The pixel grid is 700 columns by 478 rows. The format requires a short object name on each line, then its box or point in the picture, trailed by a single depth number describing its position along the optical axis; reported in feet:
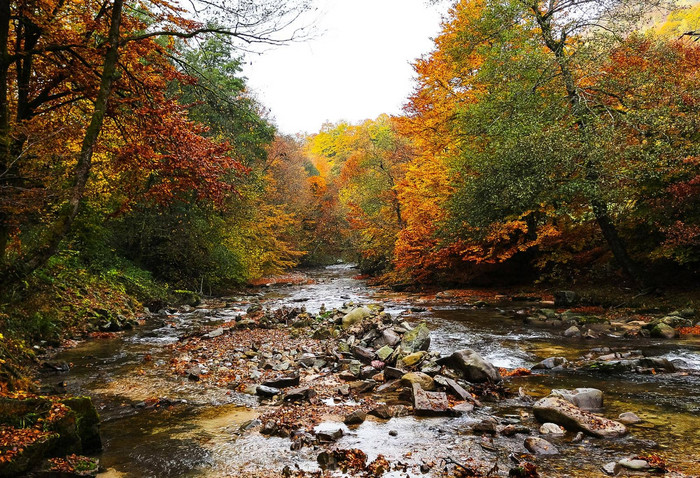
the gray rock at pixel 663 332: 30.68
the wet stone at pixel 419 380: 20.88
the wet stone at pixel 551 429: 15.35
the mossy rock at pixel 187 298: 58.75
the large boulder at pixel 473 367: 21.99
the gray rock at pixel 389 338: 31.01
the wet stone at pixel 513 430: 15.33
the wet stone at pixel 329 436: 15.17
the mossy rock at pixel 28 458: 10.63
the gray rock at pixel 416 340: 28.57
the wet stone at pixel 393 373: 23.27
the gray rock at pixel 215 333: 35.34
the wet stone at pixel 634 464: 12.27
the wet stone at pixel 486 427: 15.56
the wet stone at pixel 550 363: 24.77
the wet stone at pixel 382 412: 17.53
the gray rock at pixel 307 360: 26.68
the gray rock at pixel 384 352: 27.31
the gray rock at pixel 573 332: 33.14
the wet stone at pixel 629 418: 16.04
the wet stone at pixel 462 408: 17.98
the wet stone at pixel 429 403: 17.87
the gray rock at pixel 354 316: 38.19
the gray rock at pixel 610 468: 12.28
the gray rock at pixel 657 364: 22.61
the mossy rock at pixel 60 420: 12.26
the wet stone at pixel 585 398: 17.75
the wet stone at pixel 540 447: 13.91
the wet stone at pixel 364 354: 27.40
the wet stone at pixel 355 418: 16.99
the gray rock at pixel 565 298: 46.62
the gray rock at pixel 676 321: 32.94
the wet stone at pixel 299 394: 19.70
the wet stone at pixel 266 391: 20.80
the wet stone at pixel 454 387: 19.48
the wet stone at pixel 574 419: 15.01
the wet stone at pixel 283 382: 21.88
